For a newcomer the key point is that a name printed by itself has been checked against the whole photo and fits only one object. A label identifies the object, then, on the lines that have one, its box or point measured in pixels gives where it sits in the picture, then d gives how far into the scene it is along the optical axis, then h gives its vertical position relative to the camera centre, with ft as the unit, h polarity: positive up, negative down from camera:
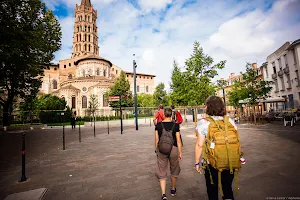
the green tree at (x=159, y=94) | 164.92 +17.81
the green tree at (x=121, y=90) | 120.82 +18.35
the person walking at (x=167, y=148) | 9.20 -2.32
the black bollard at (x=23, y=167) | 13.08 -4.40
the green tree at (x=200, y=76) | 36.63 +7.82
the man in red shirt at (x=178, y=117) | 22.24 -1.08
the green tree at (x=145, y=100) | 174.96 +12.83
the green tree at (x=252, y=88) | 49.67 +6.13
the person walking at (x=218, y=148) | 6.18 -1.70
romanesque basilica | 143.23 +51.62
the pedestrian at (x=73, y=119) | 61.52 -2.08
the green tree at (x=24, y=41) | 28.25 +16.53
